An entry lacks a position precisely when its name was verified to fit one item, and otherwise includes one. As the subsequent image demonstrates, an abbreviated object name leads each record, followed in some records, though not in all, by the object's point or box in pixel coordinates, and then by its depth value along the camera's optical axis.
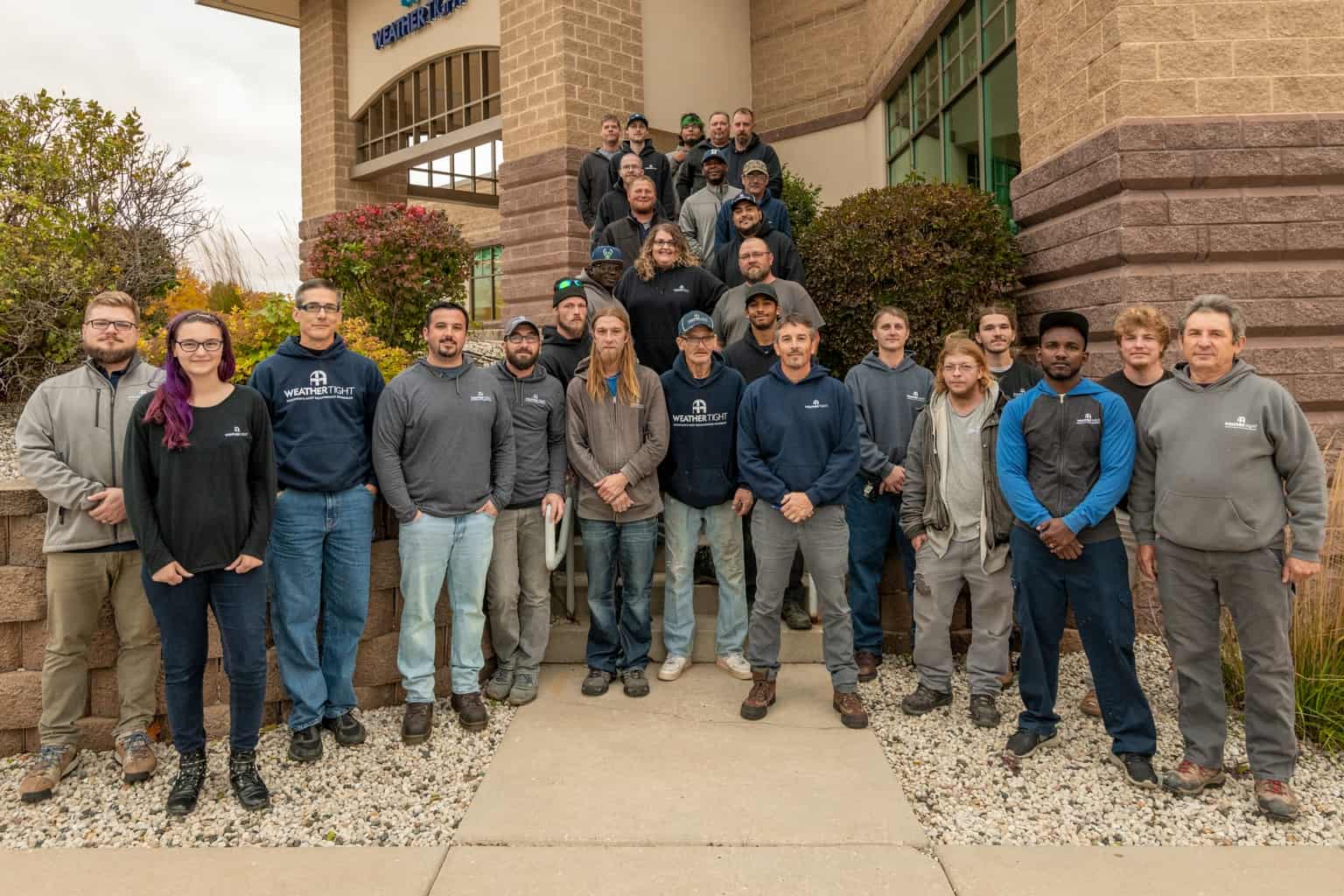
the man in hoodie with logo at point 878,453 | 5.17
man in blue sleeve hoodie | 3.97
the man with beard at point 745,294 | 5.95
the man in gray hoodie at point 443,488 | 4.47
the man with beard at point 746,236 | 6.55
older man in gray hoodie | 3.61
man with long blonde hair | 4.98
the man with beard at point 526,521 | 4.90
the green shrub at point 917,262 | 6.61
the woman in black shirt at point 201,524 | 3.68
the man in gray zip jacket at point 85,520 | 3.92
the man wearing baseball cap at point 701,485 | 5.05
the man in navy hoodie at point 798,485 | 4.66
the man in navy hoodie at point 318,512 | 4.23
